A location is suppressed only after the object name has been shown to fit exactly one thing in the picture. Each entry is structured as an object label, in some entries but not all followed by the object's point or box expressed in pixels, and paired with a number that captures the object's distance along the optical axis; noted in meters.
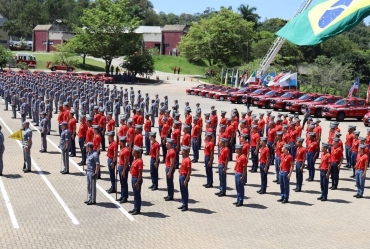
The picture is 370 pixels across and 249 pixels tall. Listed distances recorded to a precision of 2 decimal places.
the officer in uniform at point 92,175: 13.84
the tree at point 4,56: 59.81
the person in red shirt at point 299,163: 15.88
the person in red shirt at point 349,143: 18.73
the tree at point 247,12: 84.38
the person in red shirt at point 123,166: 13.76
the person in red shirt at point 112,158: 14.95
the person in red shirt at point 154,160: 15.23
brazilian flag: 16.61
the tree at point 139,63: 61.25
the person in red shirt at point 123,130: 18.34
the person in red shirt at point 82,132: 18.52
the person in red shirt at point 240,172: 14.15
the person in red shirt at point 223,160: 14.71
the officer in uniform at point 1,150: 16.39
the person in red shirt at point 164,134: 19.12
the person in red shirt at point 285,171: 14.52
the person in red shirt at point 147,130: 20.19
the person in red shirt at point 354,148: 17.98
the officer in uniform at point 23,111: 24.47
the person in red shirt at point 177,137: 17.70
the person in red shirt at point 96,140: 15.67
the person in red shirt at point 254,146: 17.96
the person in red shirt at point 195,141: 19.47
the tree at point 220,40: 65.69
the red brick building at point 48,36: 85.62
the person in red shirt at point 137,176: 13.06
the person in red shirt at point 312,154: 17.25
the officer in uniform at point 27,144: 16.85
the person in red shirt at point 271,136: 18.97
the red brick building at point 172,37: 85.19
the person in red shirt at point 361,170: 15.12
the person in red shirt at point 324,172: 15.01
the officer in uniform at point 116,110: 26.31
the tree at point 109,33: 59.97
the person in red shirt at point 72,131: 18.84
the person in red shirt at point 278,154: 16.42
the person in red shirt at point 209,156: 15.83
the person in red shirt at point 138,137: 16.64
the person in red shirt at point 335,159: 15.93
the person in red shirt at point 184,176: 13.63
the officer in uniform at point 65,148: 16.89
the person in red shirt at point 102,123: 20.42
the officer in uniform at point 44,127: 19.47
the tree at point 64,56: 64.12
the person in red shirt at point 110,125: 19.16
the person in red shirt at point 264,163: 15.44
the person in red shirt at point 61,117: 21.08
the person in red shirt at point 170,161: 13.99
